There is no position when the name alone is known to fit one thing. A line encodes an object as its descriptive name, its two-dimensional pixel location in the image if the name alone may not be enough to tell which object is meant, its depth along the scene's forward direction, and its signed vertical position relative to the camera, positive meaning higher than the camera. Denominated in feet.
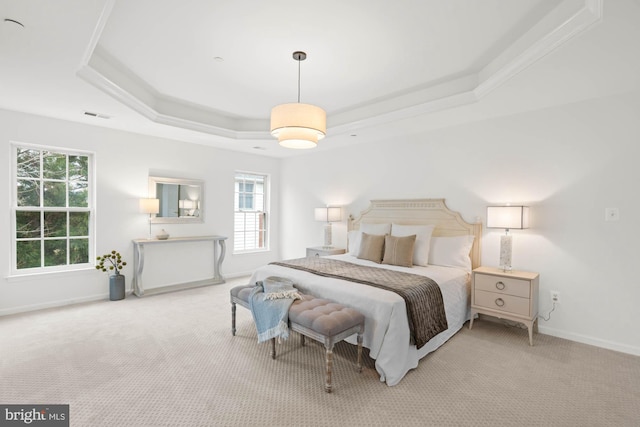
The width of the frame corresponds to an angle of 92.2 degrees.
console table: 14.83 -2.81
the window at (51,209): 12.82 -0.18
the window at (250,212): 19.86 -0.23
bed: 7.91 -2.25
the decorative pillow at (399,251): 11.93 -1.57
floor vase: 14.21 -3.77
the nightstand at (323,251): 16.73 -2.27
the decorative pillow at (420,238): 12.36 -1.09
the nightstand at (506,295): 9.98 -2.77
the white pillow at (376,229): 14.33 -0.84
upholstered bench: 7.40 -2.82
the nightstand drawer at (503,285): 10.03 -2.44
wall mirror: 16.10 +0.48
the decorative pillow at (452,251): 12.10 -1.58
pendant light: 8.48 +2.44
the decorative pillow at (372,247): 12.91 -1.57
